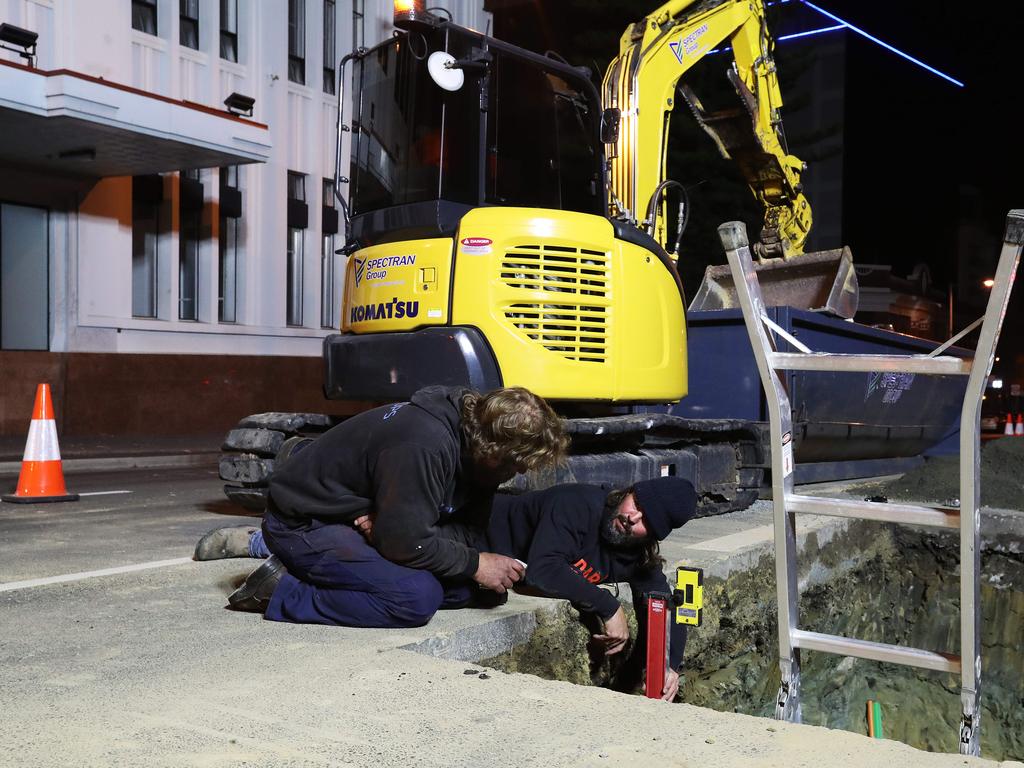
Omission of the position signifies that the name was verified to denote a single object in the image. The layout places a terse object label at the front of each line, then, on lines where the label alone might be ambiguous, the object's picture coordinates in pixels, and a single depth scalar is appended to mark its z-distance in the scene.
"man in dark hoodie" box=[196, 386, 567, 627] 4.05
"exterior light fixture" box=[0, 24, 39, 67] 13.23
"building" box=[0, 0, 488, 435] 14.30
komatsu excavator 6.60
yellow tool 4.25
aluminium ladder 3.18
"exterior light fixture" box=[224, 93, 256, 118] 15.93
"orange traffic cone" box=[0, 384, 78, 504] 8.33
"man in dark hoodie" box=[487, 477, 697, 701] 4.36
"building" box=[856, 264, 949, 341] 36.16
